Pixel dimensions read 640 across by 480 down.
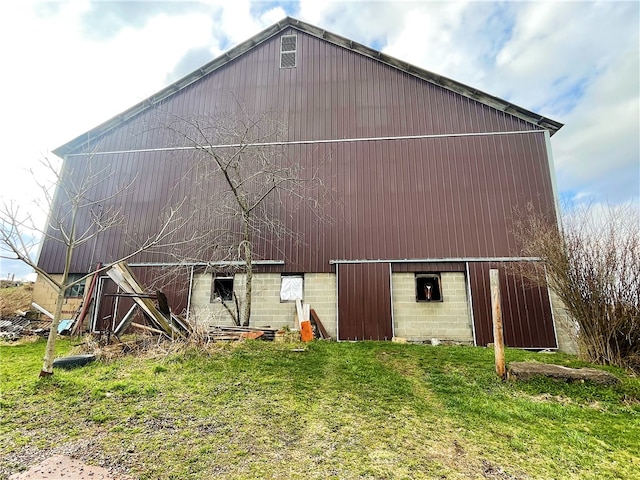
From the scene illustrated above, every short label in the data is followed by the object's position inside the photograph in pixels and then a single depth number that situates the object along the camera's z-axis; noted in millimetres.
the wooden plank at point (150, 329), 7016
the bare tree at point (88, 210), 11977
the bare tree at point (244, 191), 11375
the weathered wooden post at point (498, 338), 5605
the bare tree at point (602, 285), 6340
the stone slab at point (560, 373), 5152
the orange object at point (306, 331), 9344
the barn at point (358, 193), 10367
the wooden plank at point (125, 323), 7520
